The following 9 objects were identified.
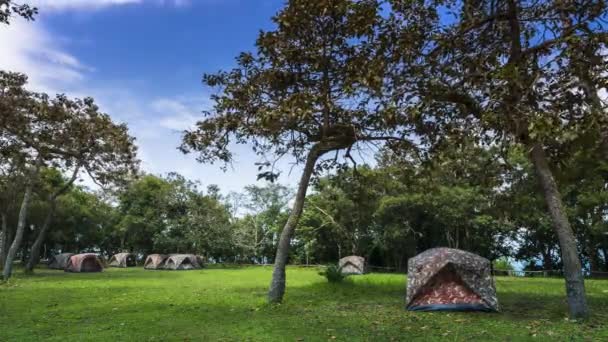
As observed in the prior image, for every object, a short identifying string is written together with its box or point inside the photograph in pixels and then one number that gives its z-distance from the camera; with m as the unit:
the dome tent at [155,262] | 37.72
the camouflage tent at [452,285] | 9.83
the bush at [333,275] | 16.16
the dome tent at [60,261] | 33.16
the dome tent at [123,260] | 42.25
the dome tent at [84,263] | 30.36
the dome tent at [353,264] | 30.19
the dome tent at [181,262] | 36.78
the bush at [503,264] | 33.85
